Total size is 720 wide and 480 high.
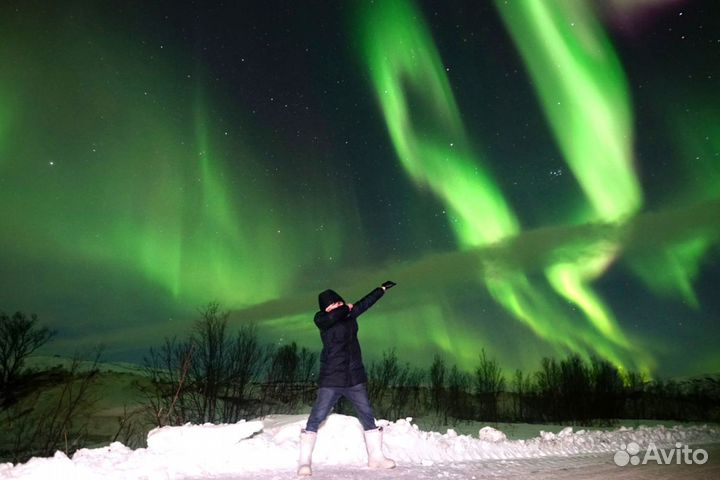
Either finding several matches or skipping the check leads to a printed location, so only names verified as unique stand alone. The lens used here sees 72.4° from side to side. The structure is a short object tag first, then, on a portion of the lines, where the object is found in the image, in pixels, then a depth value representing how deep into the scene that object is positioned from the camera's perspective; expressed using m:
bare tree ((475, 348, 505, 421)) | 54.22
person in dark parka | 5.74
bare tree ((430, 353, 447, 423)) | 55.28
